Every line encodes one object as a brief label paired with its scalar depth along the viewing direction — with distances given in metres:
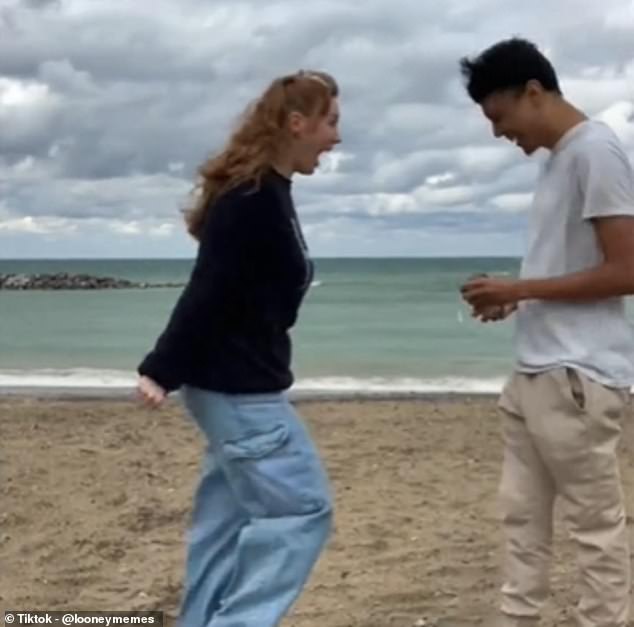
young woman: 3.14
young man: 3.34
